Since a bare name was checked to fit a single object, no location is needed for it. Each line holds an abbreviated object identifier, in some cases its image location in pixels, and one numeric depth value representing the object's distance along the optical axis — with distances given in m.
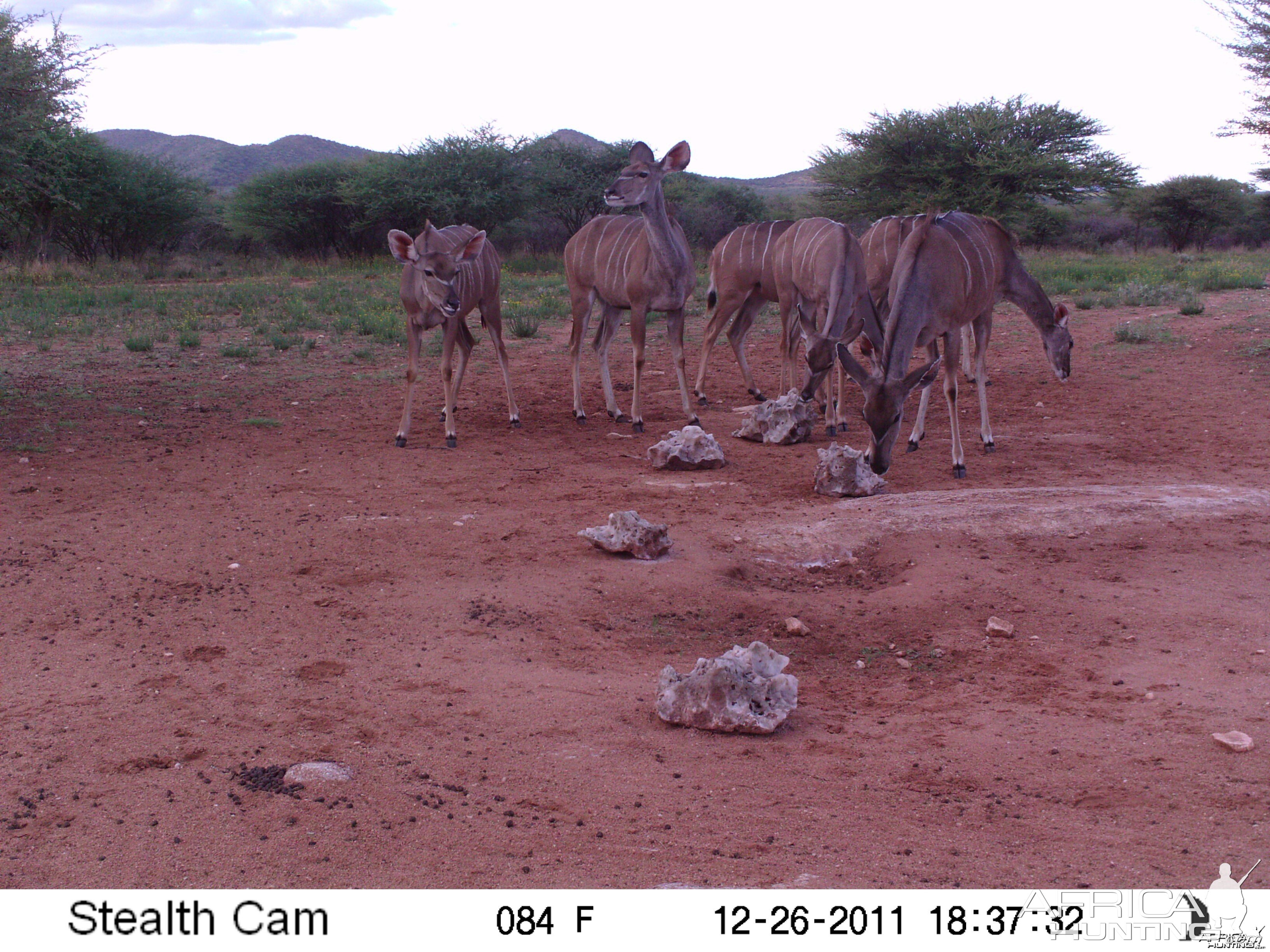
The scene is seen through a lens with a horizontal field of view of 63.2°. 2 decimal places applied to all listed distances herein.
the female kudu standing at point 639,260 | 9.53
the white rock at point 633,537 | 5.95
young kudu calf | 8.80
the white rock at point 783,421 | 9.27
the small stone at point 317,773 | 3.55
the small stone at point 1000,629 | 5.05
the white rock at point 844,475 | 7.48
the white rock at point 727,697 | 4.03
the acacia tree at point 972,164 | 28.03
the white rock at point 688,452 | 8.28
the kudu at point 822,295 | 8.58
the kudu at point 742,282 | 11.10
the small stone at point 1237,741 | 3.74
